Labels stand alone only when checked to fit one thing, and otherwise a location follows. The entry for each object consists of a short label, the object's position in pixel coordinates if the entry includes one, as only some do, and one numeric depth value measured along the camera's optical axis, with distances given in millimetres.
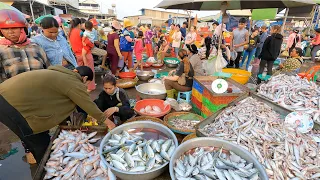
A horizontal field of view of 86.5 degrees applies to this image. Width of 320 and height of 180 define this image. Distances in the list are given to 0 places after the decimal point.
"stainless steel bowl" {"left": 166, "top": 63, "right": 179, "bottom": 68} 8352
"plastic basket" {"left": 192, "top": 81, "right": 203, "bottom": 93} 4035
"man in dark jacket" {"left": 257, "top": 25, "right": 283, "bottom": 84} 6062
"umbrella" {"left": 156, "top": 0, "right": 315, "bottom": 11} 4216
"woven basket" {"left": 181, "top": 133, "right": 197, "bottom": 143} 2911
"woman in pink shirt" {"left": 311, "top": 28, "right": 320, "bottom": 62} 8047
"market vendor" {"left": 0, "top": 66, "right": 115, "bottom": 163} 1881
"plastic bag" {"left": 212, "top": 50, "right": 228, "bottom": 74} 5055
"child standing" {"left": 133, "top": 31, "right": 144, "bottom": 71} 7862
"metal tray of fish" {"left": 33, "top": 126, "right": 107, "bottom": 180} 2134
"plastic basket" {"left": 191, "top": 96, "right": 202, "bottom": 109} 4236
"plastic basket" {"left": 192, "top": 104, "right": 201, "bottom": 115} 4304
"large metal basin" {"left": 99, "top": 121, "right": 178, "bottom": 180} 1889
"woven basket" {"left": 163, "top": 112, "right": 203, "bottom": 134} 3174
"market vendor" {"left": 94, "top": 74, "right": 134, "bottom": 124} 3418
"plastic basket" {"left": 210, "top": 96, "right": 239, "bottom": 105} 3434
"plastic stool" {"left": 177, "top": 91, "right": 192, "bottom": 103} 4762
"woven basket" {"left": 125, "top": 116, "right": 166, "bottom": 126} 3277
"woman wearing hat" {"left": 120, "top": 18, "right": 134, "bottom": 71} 6988
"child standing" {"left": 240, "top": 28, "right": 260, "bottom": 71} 7941
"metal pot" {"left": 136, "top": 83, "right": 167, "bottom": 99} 4735
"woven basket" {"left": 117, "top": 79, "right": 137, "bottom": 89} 5936
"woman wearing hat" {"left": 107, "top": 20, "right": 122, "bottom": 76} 6326
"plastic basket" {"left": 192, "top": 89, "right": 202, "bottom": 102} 4155
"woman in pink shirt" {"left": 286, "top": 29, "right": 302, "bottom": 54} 9538
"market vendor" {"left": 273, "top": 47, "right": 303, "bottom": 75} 6102
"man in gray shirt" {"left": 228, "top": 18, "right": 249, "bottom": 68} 7082
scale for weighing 3488
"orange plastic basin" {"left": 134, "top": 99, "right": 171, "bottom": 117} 4052
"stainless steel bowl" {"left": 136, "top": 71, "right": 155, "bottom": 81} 6618
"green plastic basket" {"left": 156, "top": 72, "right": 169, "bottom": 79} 6535
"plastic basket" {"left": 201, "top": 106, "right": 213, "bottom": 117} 3766
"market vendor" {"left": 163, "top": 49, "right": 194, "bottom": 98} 4523
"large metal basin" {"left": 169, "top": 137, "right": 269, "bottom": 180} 1767
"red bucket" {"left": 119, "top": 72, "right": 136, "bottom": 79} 6633
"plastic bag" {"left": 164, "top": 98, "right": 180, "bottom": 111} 4320
